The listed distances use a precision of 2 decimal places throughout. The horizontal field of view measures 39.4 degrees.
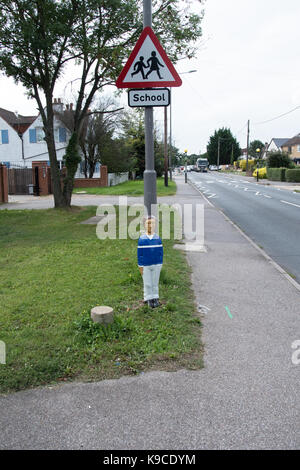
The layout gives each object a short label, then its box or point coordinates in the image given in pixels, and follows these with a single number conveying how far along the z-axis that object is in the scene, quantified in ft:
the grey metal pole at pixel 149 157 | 17.61
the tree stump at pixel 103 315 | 14.74
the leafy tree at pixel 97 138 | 122.52
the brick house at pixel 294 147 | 264.19
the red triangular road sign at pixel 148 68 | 16.20
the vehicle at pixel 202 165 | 282.77
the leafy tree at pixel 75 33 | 43.57
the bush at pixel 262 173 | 165.11
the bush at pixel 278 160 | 159.67
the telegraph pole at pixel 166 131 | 111.96
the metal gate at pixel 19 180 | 98.58
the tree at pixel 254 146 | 375.14
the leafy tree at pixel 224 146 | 375.45
